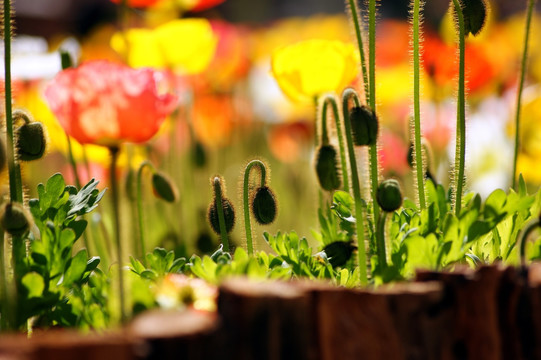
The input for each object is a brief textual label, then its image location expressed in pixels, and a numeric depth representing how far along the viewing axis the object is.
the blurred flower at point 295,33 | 5.69
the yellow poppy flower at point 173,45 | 2.67
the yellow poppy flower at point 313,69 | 1.86
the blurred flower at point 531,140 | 2.89
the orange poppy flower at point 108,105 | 1.10
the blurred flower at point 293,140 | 4.19
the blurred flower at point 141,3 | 2.51
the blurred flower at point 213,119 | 4.16
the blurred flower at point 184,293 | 1.01
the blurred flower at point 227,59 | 4.09
